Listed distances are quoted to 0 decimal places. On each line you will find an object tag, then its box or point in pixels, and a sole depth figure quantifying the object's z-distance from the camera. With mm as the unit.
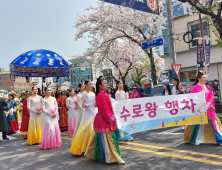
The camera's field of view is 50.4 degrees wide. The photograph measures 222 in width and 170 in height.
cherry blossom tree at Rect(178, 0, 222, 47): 7400
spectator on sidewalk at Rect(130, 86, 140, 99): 8807
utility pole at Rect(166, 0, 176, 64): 10922
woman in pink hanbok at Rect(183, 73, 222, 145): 5520
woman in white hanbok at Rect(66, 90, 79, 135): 9169
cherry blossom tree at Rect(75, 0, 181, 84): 16828
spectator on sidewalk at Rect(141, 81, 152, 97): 10180
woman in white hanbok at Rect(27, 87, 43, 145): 7655
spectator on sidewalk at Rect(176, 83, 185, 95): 8219
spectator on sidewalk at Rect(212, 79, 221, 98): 13598
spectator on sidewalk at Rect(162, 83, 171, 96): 8609
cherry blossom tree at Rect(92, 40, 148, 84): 24539
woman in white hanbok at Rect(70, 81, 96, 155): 5519
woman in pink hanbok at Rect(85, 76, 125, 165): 4695
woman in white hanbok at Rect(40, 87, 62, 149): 6793
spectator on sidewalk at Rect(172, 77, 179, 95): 8455
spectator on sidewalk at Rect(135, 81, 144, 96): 10281
